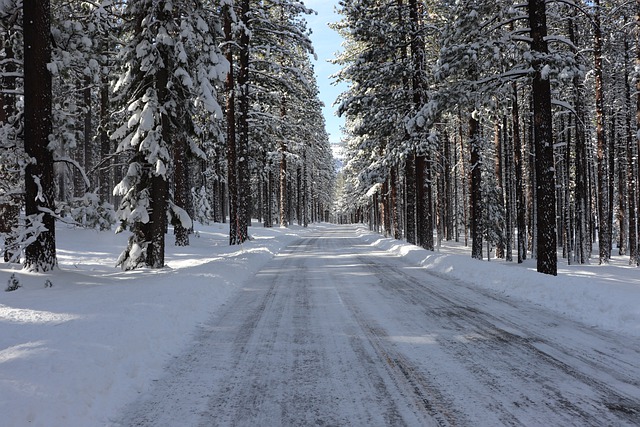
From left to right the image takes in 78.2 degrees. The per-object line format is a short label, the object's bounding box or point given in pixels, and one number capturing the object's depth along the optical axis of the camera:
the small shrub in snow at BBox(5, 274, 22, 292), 7.26
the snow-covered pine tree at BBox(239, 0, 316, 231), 20.48
